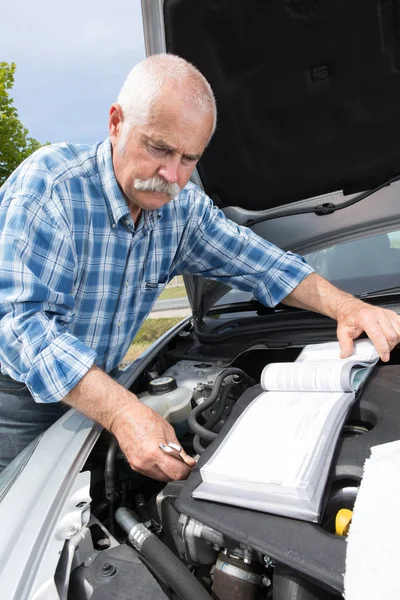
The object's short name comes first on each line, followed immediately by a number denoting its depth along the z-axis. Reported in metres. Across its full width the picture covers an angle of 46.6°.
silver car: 0.86
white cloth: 0.62
